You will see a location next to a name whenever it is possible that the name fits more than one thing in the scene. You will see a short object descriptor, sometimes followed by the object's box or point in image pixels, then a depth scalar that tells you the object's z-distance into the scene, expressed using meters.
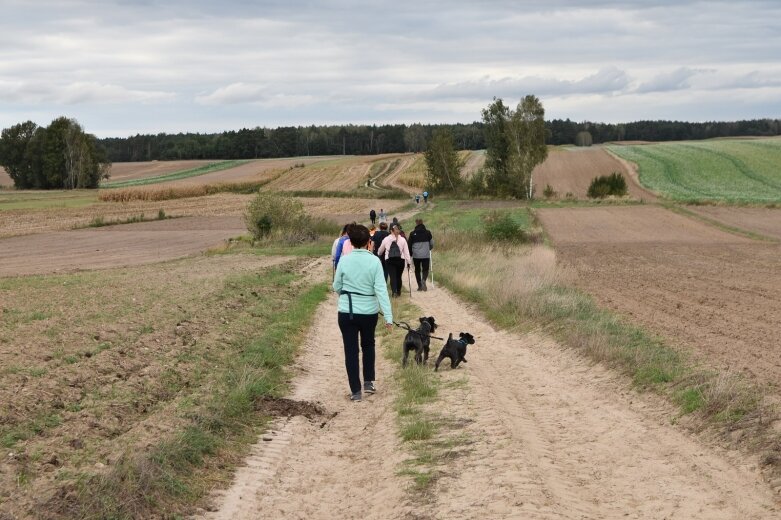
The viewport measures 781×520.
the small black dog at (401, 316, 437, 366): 12.86
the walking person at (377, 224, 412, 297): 20.47
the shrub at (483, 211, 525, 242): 36.16
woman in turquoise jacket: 11.07
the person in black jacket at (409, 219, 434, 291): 22.39
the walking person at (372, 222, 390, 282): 21.41
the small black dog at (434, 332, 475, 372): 12.52
